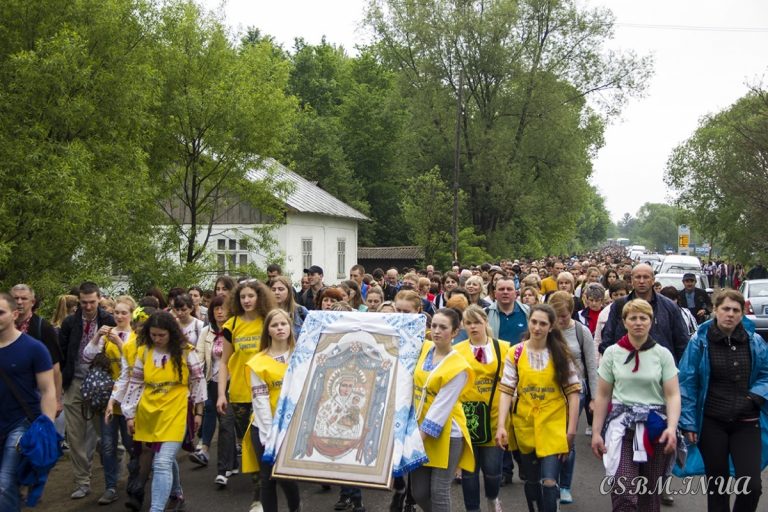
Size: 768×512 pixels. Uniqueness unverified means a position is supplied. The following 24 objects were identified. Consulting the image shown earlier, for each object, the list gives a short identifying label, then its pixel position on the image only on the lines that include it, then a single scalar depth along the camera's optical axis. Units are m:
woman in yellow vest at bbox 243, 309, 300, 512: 6.01
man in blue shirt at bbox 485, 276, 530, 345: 8.41
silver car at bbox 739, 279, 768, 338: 19.92
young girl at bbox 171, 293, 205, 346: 8.53
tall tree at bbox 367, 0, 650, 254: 42.41
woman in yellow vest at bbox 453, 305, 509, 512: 6.38
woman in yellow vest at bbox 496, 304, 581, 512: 6.03
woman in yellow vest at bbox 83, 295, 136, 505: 7.74
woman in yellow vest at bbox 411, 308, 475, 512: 5.55
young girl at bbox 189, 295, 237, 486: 8.22
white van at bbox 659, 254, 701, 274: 31.75
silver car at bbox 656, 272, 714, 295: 21.83
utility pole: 31.92
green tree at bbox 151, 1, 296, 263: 20.36
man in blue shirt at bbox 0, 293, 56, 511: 5.63
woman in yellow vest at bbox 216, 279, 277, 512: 7.24
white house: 30.97
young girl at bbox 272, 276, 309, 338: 8.21
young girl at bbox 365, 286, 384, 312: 9.55
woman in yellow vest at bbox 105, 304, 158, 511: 6.93
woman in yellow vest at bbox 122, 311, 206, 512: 6.62
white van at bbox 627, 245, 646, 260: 90.06
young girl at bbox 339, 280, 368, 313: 10.82
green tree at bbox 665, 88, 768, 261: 26.86
